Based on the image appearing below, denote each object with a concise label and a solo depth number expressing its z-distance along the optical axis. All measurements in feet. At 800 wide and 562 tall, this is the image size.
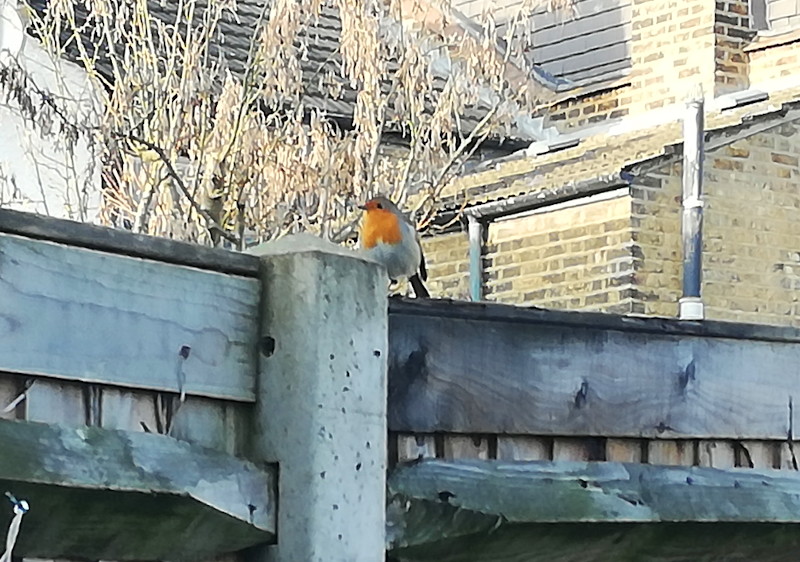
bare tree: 30.14
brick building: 35.73
